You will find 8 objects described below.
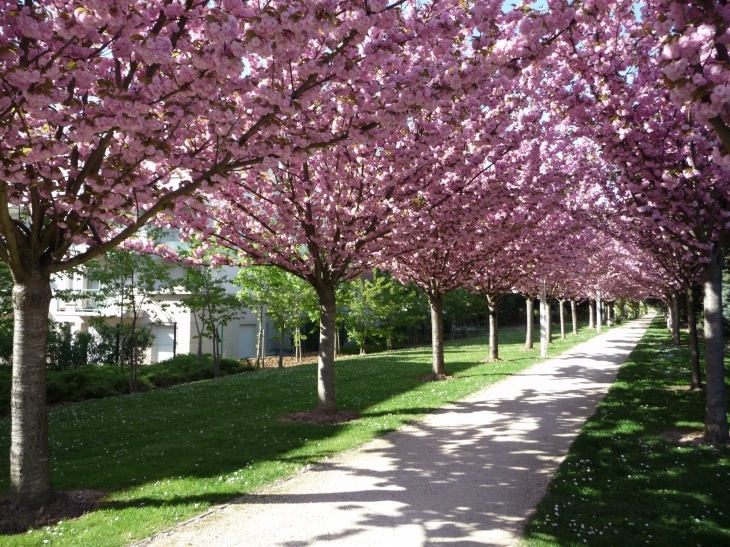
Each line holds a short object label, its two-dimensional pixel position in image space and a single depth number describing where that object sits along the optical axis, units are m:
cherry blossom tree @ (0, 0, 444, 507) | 3.93
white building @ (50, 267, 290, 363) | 23.70
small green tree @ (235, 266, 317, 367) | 19.50
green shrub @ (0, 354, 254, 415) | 12.51
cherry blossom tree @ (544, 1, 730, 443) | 6.68
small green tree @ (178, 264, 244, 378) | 16.34
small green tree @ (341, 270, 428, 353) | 25.47
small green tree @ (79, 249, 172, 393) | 13.77
